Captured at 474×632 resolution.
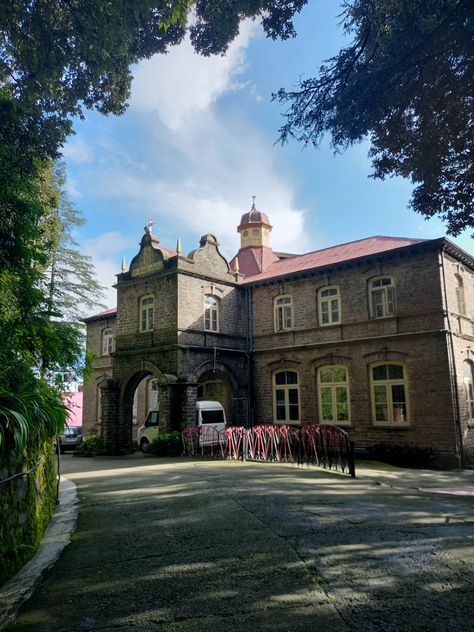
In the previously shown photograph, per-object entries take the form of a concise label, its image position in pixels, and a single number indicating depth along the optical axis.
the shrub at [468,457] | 14.94
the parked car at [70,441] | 23.68
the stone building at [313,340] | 15.81
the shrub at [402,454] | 15.10
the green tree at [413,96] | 6.50
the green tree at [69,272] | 25.58
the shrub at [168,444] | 17.02
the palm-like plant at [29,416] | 4.02
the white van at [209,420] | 17.27
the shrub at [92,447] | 19.88
